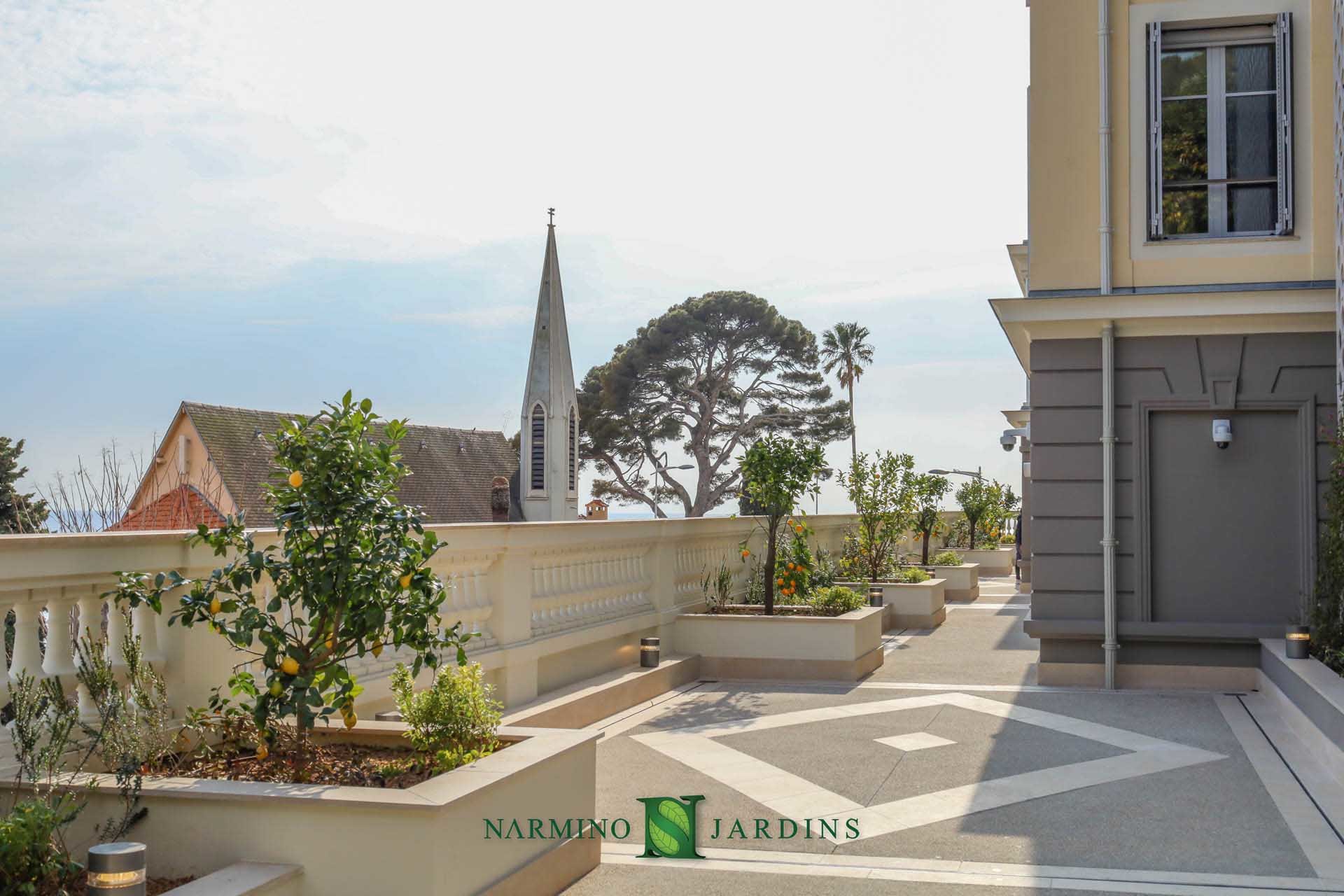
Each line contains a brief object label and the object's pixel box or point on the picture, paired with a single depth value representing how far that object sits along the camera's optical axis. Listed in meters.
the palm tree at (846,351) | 65.56
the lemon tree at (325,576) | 4.67
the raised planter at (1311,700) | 6.89
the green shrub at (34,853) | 3.66
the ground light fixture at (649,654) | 10.13
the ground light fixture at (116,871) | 3.51
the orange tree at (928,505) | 21.09
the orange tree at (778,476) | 12.17
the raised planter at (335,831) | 4.01
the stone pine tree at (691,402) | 56.69
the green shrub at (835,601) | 12.02
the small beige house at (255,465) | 16.49
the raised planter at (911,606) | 15.91
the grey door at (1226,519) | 10.39
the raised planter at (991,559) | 26.91
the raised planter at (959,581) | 20.14
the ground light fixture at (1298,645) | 8.98
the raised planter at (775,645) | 11.03
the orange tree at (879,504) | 17.59
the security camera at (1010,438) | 20.16
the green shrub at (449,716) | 4.98
